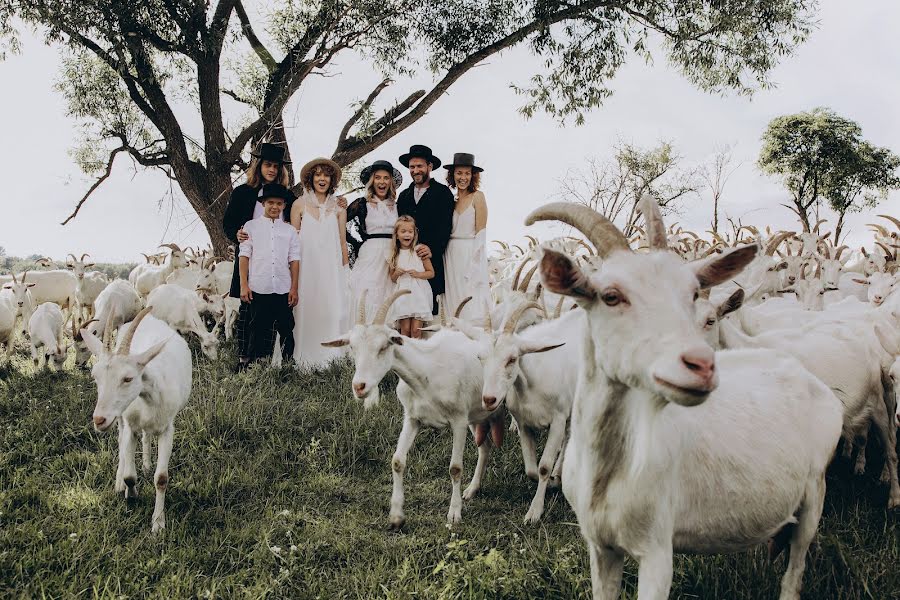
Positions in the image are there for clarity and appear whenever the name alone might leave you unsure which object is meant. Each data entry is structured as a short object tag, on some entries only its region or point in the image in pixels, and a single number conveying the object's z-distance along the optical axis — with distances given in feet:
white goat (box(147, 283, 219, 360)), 32.94
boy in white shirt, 24.76
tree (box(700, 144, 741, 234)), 107.73
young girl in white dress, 23.98
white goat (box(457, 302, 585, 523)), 15.17
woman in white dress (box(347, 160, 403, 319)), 24.95
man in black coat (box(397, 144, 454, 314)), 24.97
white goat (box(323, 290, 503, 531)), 15.61
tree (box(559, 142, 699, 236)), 103.76
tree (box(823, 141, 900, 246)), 111.96
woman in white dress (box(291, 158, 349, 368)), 26.50
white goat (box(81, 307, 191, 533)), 14.43
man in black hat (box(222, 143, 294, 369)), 25.23
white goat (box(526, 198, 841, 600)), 6.83
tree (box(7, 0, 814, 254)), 41.47
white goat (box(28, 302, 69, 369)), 30.04
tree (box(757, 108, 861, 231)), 111.55
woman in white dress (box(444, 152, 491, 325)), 25.26
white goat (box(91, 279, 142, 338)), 32.42
